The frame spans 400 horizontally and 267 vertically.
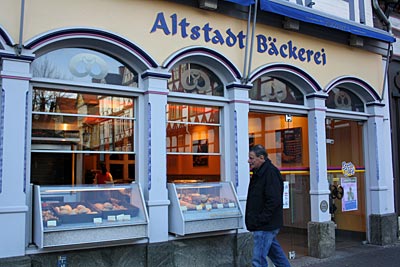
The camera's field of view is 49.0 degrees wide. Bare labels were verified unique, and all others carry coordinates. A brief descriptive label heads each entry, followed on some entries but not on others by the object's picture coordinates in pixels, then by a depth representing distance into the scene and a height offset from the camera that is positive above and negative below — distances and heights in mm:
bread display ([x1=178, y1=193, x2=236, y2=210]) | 6711 -574
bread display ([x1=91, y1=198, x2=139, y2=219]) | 5910 -581
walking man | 5383 -506
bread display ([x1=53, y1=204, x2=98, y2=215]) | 5598 -569
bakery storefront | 5602 +555
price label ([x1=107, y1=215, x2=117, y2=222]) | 5902 -709
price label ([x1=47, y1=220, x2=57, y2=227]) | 5387 -705
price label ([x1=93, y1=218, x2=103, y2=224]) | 5758 -719
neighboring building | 10148 +1824
